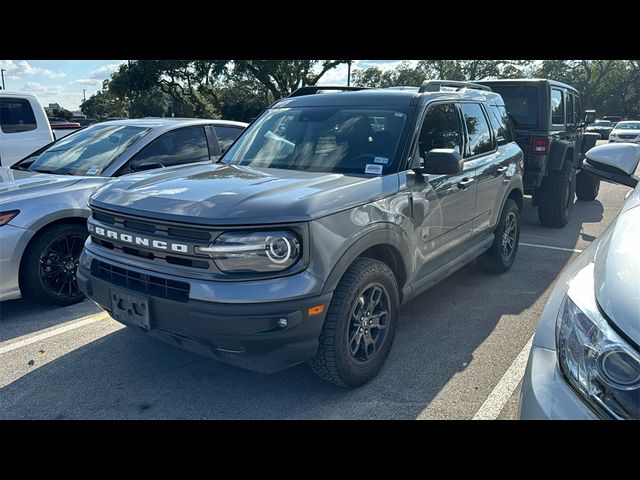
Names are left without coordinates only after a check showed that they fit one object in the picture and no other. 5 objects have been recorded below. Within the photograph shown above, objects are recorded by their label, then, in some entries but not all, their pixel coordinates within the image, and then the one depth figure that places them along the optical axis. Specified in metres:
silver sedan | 4.16
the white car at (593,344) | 1.51
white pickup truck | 7.41
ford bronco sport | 2.55
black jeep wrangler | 7.22
